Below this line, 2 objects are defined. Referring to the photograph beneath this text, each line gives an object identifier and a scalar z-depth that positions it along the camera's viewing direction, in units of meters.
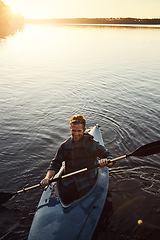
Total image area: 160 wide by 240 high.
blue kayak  4.02
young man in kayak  4.67
